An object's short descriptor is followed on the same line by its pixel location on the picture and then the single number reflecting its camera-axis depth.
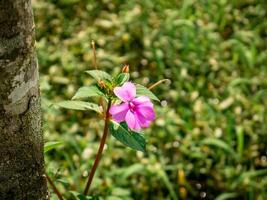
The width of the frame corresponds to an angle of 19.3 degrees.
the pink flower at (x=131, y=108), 0.66
